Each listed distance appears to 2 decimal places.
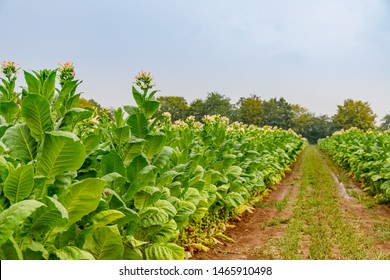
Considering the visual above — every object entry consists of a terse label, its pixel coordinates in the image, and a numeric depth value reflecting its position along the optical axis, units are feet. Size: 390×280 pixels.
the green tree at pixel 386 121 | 205.42
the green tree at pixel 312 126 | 208.58
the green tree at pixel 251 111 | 188.14
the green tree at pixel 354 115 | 167.94
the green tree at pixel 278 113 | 202.69
